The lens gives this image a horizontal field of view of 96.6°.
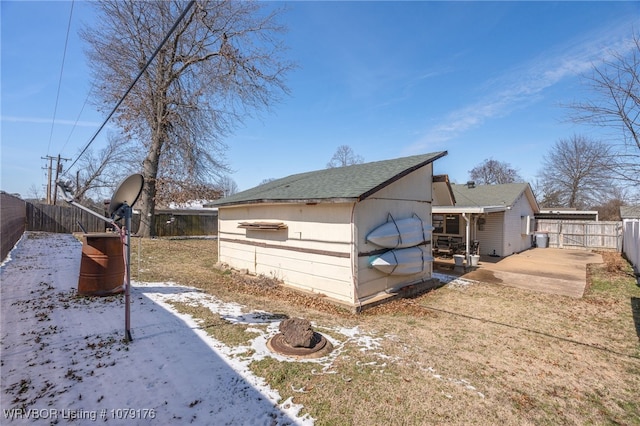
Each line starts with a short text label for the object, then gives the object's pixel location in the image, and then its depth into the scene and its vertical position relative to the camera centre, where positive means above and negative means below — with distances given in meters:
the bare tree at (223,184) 19.72 +2.17
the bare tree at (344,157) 44.46 +9.26
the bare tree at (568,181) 29.78 +4.16
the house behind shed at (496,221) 14.84 -0.21
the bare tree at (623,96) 8.68 +3.95
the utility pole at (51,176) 27.55 +3.83
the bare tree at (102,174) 29.92 +4.34
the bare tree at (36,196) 43.43 +3.20
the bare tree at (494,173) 42.75 +6.90
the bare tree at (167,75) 15.21 +7.93
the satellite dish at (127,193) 4.38 +0.35
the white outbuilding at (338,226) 6.55 -0.26
